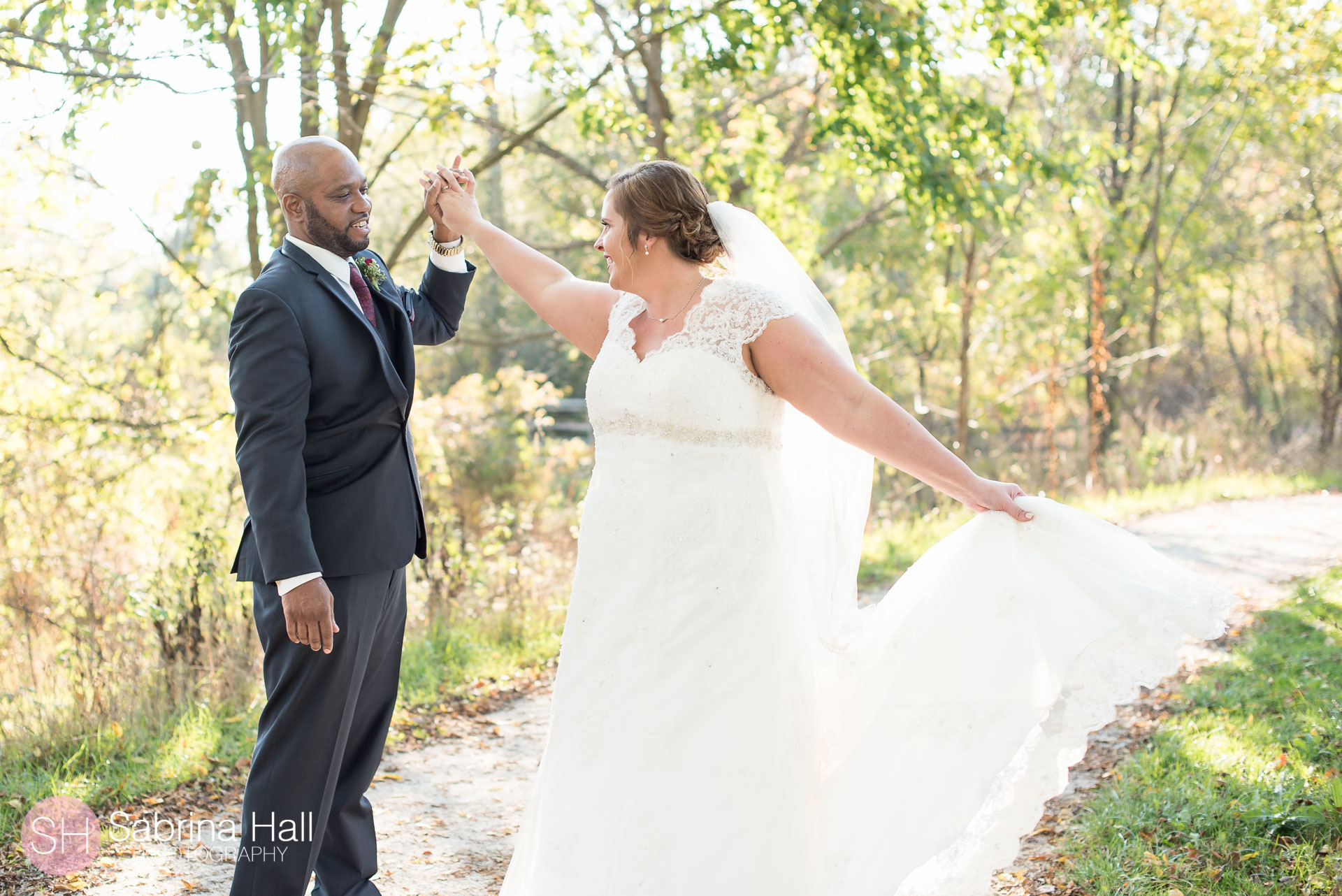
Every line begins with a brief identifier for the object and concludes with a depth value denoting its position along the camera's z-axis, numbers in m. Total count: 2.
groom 2.31
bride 2.26
